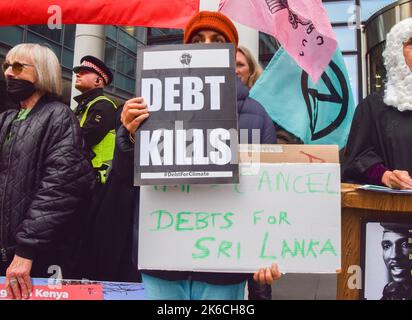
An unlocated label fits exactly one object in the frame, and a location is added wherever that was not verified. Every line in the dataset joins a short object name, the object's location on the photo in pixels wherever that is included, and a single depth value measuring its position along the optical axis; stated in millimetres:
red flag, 2516
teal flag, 2646
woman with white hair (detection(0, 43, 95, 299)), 1792
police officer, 2547
